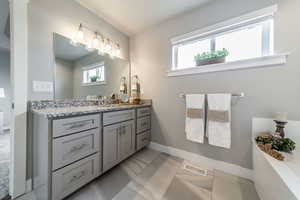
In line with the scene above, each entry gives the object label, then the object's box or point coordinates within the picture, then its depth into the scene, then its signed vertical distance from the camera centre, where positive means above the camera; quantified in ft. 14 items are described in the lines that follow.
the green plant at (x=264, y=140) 3.90 -1.39
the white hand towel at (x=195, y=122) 5.48 -1.14
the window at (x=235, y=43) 4.51 +2.60
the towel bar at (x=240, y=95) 4.73 +0.16
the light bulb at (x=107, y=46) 6.79 +3.05
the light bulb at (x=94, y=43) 6.05 +2.86
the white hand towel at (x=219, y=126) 4.85 -1.15
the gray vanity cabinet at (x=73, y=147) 3.21 -1.65
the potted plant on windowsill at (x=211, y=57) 5.27 +1.96
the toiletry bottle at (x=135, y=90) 7.68 +0.55
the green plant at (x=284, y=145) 3.60 -1.42
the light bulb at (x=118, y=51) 7.47 +3.04
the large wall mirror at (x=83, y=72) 5.01 +1.37
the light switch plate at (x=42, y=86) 4.25 +0.43
